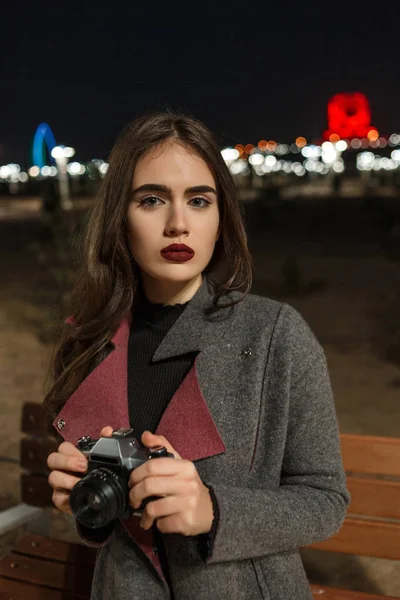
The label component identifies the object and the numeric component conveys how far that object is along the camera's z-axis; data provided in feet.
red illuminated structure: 255.29
